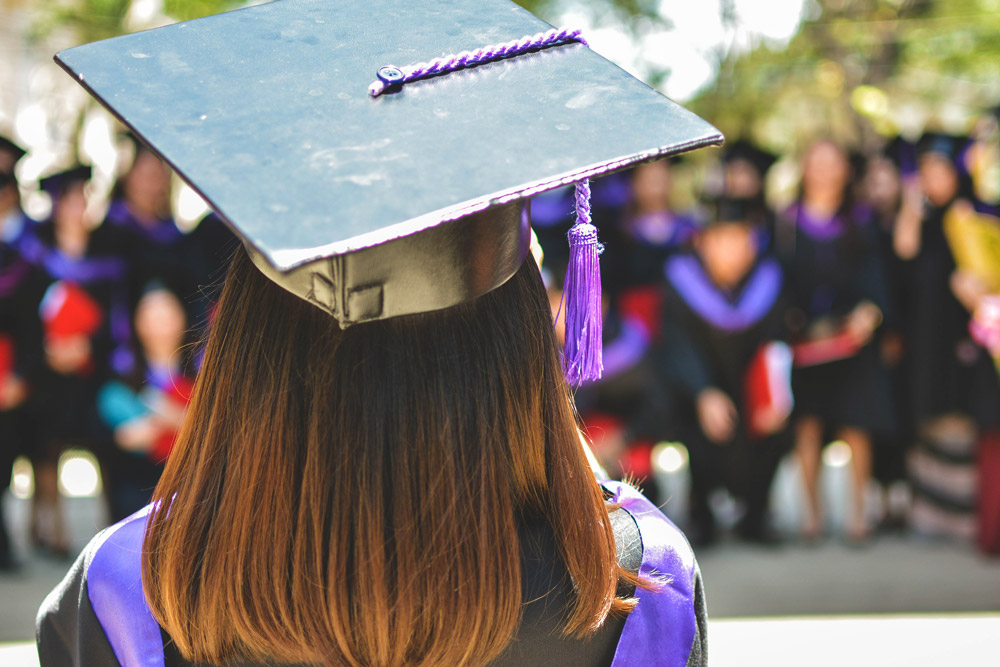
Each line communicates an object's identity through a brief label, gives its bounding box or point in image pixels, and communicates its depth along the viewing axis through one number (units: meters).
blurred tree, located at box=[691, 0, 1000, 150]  7.68
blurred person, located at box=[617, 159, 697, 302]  4.18
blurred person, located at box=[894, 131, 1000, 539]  4.09
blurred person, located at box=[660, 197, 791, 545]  4.11
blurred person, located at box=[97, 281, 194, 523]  3.77
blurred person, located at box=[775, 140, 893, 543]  4.12
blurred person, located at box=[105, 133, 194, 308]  3.94
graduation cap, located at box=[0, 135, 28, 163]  3.96
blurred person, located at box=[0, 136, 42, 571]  3.78
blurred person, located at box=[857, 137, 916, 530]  4.21
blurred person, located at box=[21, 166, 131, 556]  3.83
